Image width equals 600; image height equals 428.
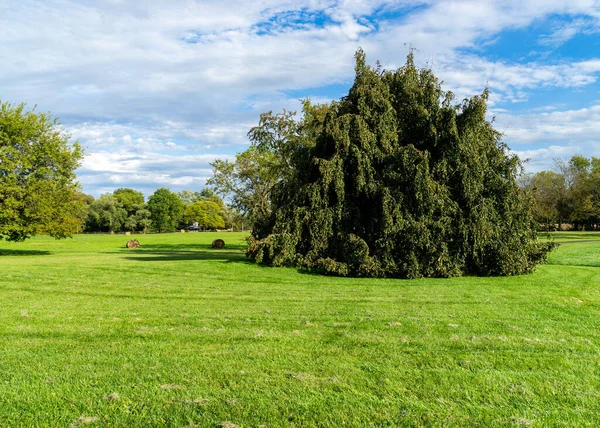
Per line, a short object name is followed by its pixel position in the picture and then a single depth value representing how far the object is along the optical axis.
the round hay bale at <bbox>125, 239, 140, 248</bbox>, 39.14
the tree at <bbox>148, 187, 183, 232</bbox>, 95.81
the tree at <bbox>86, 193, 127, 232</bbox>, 85.56
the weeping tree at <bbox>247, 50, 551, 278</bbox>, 15.97
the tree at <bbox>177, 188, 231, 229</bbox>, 137.62
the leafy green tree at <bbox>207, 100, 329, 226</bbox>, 26.42
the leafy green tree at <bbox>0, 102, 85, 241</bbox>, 24.41
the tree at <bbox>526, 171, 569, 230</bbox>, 59.38
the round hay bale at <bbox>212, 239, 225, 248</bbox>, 37.84
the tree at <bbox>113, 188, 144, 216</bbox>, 95.94
